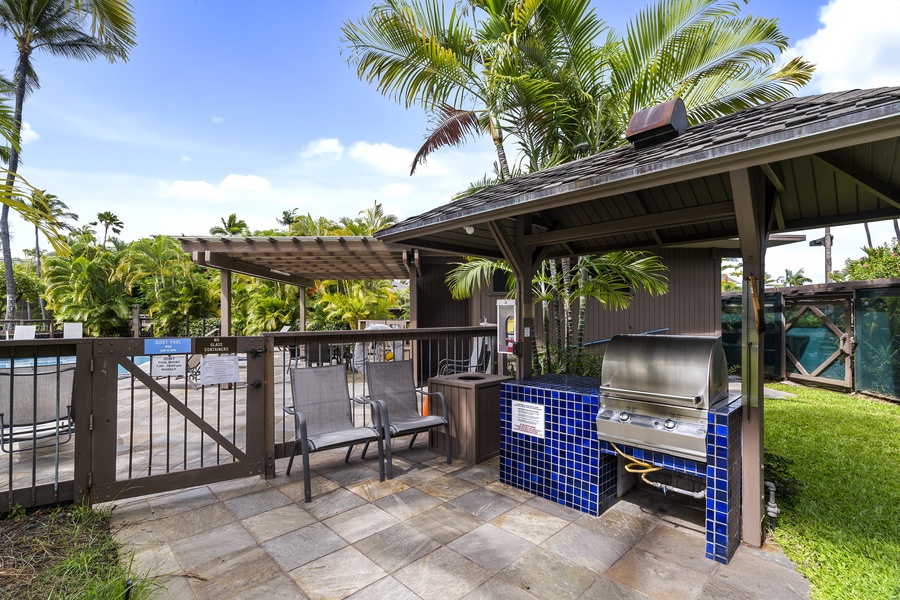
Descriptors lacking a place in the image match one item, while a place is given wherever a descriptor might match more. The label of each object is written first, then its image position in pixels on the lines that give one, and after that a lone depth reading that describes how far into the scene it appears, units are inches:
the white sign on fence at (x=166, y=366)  126.4
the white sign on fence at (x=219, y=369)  133.5
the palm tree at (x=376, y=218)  886.7
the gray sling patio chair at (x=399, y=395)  154.5
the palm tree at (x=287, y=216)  1427.2
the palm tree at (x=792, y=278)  1147.3
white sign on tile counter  128.6
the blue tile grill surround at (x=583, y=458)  94.3
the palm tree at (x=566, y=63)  203.6
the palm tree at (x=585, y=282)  211.2
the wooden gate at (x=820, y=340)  290.2
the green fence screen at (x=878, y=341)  251.1
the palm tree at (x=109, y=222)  1530.5
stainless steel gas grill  96.7
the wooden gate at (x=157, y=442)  118.6
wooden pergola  289.7
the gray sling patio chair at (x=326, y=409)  136.0
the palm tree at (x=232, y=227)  948.0
